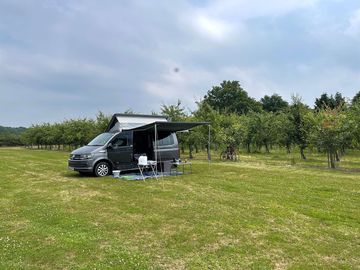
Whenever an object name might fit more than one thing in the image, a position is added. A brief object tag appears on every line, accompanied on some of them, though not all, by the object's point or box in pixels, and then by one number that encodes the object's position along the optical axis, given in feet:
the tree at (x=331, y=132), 46.16
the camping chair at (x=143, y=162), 36.91
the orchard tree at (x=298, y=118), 64.59
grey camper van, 39.75
